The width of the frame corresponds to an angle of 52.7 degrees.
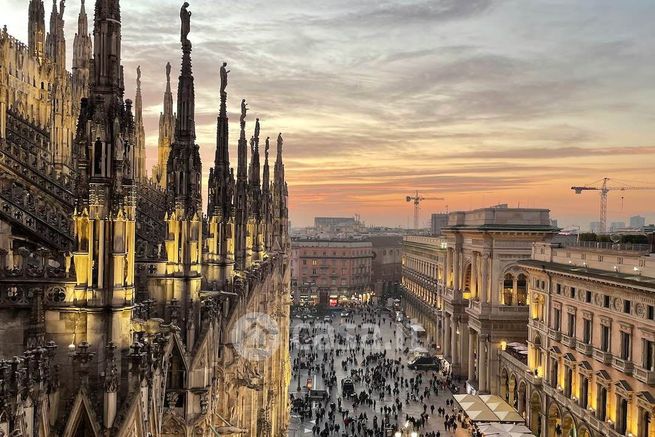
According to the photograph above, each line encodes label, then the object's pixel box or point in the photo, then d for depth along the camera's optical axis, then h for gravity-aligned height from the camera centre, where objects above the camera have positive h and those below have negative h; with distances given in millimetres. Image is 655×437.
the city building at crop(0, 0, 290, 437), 11203 -1735
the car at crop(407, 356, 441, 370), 69125 -15422
